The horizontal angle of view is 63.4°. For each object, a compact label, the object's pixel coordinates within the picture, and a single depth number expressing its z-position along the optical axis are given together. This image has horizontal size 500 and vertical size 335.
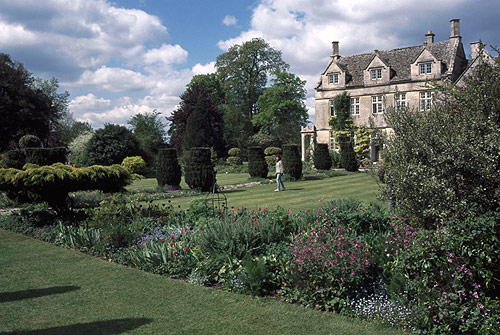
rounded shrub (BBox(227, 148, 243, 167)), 38.50
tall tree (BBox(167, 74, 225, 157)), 43.25
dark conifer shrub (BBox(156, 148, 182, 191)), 19.92
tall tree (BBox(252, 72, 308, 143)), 47.25
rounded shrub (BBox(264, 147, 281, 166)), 37.56
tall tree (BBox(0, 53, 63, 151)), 32.69
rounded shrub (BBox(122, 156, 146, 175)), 30.08
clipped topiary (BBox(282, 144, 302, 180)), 23.39
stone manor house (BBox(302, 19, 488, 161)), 35.44
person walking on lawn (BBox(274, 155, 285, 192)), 18.47
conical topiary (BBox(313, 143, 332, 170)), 30.42
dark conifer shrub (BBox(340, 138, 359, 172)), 30.64
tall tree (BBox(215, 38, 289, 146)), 50.44
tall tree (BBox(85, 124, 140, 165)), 30.13
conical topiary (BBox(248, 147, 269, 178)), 24.59
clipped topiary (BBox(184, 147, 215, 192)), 19.17
